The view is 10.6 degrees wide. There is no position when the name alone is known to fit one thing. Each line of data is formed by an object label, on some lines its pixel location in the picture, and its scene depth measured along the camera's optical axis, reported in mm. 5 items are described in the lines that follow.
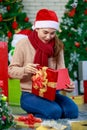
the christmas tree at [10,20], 7289
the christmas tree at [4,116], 3504
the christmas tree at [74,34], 7184
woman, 4758
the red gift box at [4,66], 5016
